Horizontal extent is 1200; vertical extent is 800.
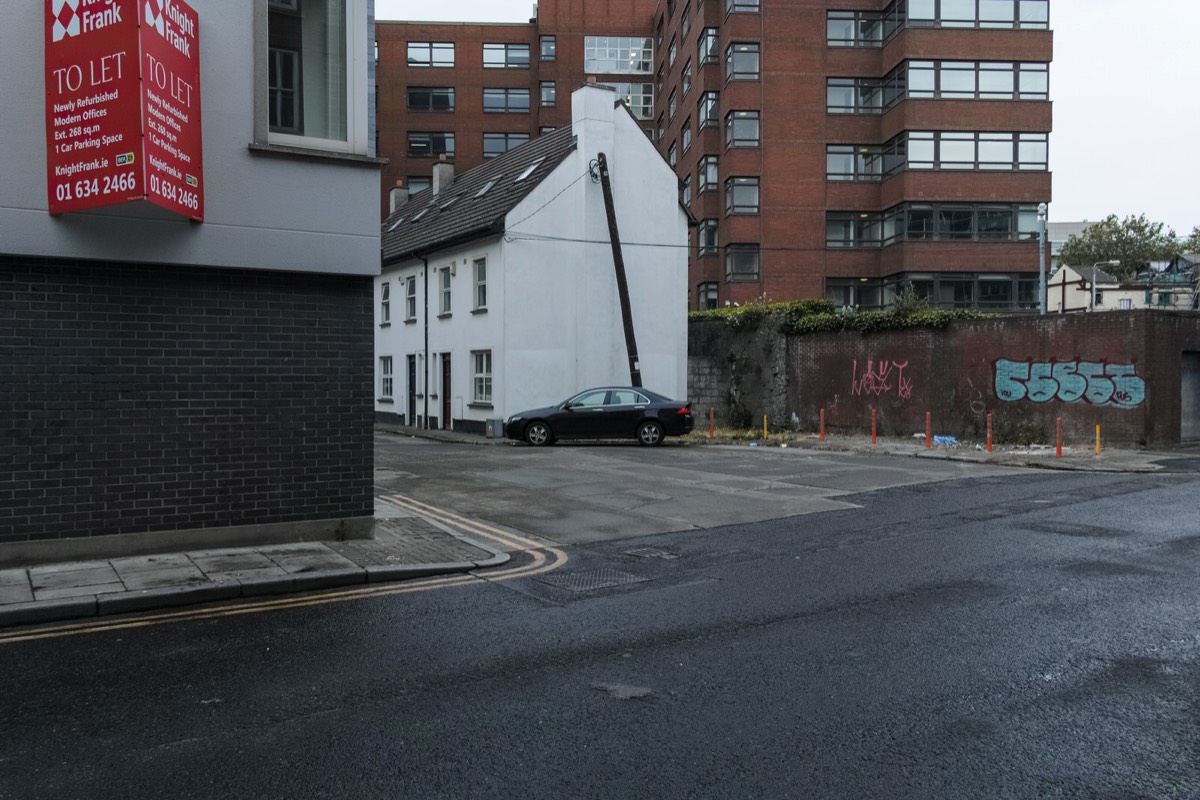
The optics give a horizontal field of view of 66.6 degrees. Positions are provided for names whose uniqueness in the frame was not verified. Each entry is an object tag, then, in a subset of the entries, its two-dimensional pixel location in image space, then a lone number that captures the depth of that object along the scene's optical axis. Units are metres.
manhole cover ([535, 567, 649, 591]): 7.65
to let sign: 7.53
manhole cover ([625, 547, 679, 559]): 8.91
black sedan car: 23.19
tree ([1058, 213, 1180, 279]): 72.00
